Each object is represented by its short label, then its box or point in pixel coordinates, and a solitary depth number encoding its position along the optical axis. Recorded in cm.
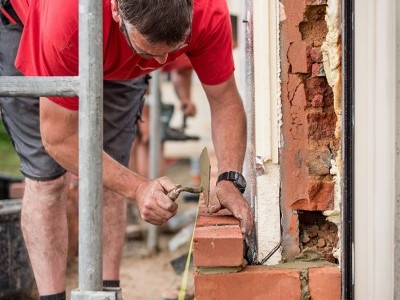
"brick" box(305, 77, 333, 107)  341
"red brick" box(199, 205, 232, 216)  383
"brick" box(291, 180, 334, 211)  342
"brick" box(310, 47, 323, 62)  338
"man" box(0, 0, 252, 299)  347
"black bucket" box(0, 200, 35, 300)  567
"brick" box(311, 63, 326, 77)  339
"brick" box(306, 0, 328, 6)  335
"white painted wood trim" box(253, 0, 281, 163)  341
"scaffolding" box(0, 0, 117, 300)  274
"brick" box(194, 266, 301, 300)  335
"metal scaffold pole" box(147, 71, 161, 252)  863
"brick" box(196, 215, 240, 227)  359
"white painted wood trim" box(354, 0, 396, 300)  303
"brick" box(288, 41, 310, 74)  338
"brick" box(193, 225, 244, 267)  327
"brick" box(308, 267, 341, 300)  333
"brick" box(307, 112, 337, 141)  341
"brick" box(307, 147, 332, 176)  342
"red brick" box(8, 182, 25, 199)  746
